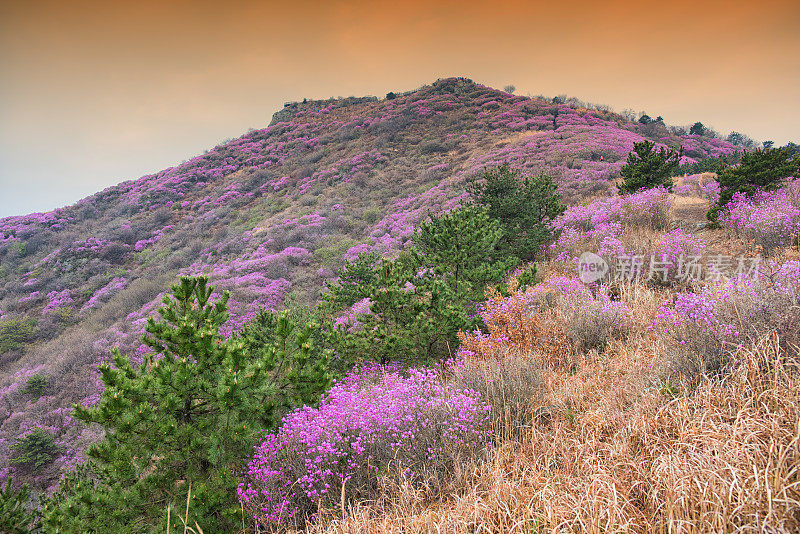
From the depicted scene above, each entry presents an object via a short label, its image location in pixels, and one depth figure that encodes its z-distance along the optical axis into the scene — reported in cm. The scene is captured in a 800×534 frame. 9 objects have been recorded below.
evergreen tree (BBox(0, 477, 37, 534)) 359
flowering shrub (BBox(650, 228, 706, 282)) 617
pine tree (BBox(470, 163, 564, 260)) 876
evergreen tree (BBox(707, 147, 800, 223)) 838
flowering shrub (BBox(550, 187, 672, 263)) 816
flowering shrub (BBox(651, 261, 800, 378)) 296
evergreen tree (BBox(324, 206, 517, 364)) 507
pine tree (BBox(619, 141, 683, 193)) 1070
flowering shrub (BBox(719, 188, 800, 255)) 618
